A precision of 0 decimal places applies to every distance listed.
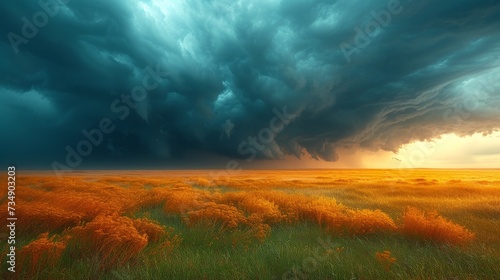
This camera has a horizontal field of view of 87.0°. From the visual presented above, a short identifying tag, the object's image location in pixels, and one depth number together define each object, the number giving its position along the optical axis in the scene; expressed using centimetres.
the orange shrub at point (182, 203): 1002
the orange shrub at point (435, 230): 639
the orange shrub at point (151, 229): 642
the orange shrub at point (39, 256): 434
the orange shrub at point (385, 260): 467
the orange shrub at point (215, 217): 802
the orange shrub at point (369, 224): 750
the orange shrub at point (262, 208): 934
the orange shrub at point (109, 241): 486
